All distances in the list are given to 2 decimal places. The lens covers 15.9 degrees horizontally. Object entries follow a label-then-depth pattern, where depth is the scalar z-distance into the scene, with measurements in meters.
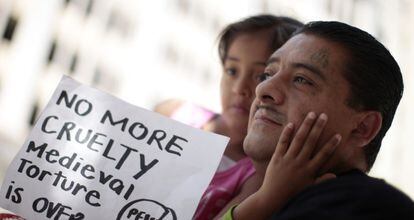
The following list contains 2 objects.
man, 1.80
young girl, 2.13
